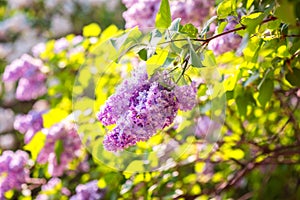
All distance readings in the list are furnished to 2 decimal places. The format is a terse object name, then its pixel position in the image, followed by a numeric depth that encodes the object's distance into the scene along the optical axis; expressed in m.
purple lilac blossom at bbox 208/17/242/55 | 1.53
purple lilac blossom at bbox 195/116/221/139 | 1.33
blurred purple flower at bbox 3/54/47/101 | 2.30
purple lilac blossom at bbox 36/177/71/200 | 2.09
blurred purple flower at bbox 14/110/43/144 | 2.18
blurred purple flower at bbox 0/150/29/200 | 2.15
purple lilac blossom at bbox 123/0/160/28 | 1.75
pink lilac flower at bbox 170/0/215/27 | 1.67
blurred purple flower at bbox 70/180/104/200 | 1.93
